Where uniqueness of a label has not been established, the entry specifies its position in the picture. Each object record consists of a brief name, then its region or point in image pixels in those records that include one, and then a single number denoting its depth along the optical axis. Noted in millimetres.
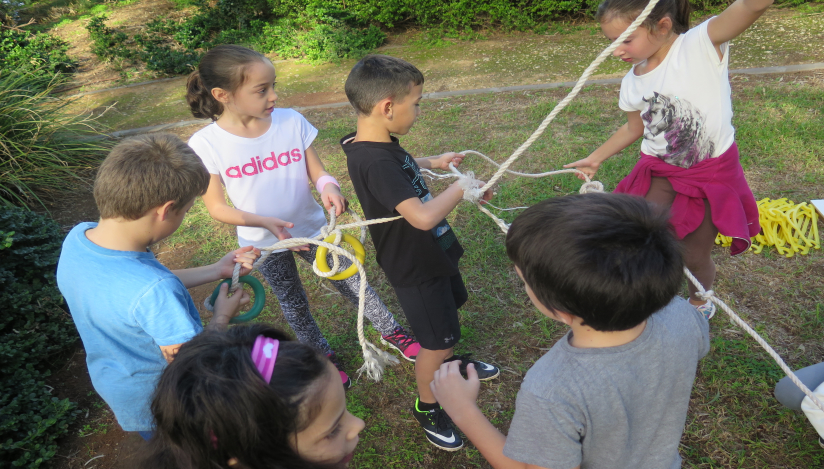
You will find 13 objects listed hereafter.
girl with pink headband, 986
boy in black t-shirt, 1902
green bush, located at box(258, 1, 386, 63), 8562
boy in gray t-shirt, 1097
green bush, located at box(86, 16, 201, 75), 8742
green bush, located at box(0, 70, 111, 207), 4836
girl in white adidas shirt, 2271
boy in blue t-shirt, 1505
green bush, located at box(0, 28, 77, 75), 7977
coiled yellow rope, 3188
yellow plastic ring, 2109
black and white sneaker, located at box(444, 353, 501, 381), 2668
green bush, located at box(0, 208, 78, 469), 2539
